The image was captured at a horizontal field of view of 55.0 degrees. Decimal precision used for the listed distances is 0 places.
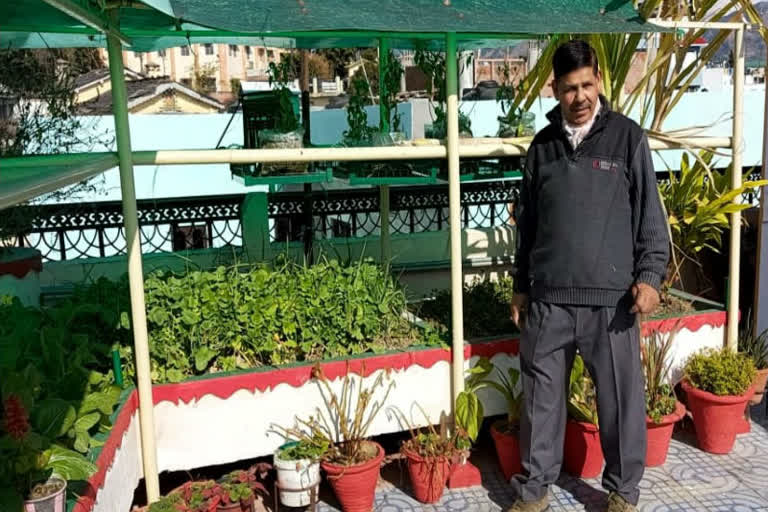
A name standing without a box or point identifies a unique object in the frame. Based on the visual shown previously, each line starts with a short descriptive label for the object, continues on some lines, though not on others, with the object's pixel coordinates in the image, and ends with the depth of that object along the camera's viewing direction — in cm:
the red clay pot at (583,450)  364
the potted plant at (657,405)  370
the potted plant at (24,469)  192
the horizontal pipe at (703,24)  361
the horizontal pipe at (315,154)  287
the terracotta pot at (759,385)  418
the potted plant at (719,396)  386
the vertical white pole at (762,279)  439
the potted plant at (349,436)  337
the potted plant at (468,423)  358
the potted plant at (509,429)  364
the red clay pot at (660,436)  369
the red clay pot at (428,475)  349
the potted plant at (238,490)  320
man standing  311
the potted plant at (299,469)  331
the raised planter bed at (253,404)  323
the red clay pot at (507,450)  363
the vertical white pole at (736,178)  390
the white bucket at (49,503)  195
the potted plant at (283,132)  357
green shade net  270
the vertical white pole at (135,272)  294
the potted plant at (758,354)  420
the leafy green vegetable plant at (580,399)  364
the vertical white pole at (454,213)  342
